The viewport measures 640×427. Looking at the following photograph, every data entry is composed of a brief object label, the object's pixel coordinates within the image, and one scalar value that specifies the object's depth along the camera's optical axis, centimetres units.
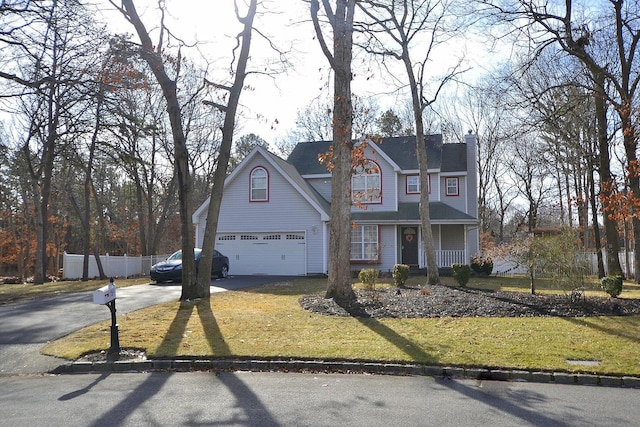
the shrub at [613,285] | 1345
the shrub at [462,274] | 1850
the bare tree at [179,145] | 1501
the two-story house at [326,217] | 2622
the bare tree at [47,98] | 1413
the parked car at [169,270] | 2180
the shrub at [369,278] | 1503
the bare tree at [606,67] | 1487
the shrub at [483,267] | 2492
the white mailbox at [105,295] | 842
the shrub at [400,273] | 1853
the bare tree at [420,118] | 1923
